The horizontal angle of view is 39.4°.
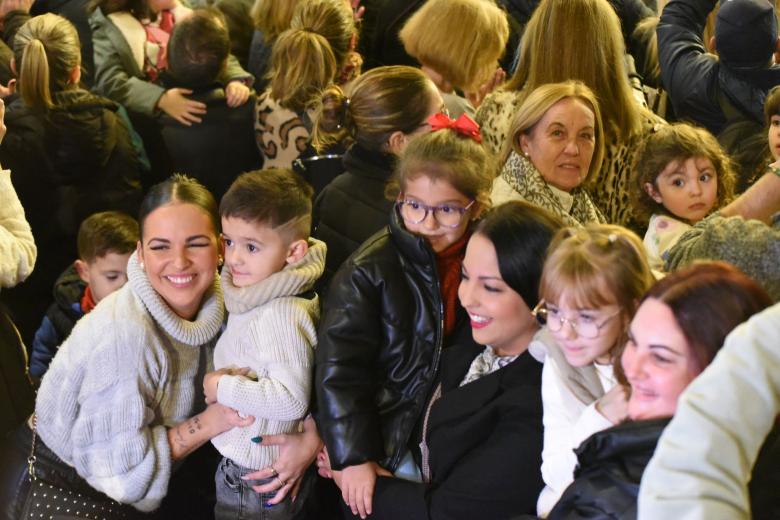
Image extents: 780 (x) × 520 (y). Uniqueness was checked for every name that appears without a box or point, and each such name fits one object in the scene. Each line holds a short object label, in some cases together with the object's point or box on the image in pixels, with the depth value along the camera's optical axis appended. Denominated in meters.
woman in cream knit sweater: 2.85
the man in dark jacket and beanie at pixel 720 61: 3.51
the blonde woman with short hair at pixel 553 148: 3.09
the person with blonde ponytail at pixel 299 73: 4.09
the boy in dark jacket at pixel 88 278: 3.73
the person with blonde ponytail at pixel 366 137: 3.20
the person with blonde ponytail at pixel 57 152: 4.22
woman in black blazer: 2.40
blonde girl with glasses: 2.17
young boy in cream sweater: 2.82
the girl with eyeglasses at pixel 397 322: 2.74
